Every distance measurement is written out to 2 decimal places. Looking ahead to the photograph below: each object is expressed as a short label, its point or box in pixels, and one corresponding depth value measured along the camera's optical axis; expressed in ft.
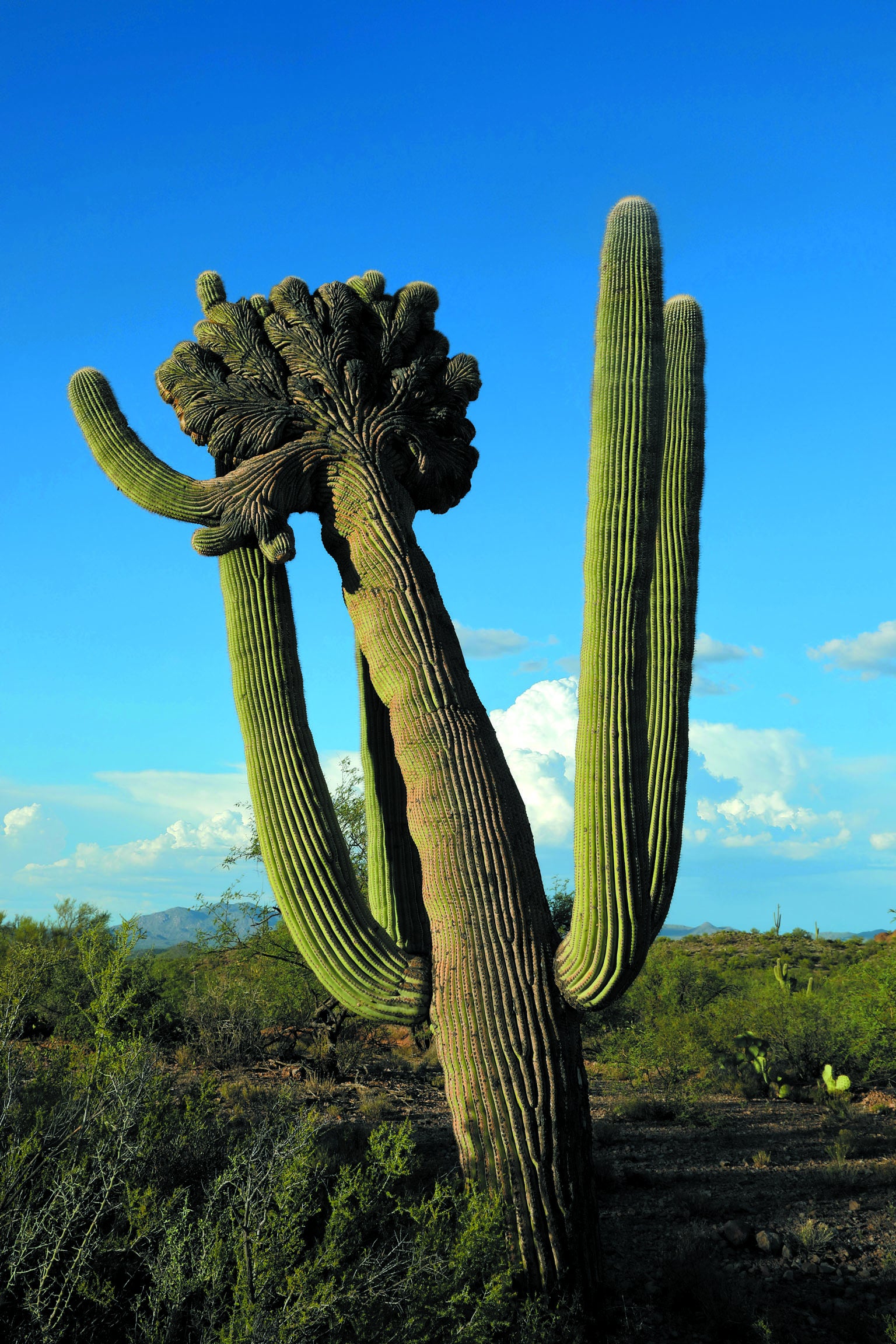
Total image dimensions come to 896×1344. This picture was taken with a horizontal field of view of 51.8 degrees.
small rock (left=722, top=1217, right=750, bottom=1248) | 21.13
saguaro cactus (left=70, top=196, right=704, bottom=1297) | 17.76
